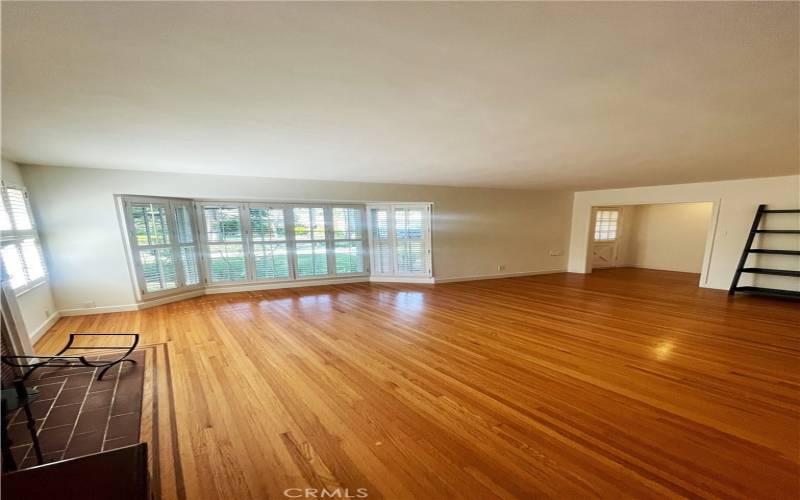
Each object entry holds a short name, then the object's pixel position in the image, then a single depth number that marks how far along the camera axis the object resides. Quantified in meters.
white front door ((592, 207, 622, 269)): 8.04
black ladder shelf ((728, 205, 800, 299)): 4.65
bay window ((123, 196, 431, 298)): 4.65
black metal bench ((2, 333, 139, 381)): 2.50
